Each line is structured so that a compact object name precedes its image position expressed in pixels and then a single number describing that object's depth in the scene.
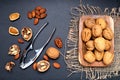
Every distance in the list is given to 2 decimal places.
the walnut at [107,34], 1.04
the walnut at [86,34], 1.04
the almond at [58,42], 1.07
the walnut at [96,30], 1.03
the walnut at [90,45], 1.04
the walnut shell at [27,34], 1.08
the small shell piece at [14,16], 1.09
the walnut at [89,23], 1.05
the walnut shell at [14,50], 1.07
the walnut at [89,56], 1.03
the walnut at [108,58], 1.03
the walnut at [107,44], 1.04
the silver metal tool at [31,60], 1.07
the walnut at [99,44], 1.02
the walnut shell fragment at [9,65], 1.06
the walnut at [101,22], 1.05
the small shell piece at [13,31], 1.09
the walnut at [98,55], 1.04
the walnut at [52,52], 1.05
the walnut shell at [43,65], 1.06
